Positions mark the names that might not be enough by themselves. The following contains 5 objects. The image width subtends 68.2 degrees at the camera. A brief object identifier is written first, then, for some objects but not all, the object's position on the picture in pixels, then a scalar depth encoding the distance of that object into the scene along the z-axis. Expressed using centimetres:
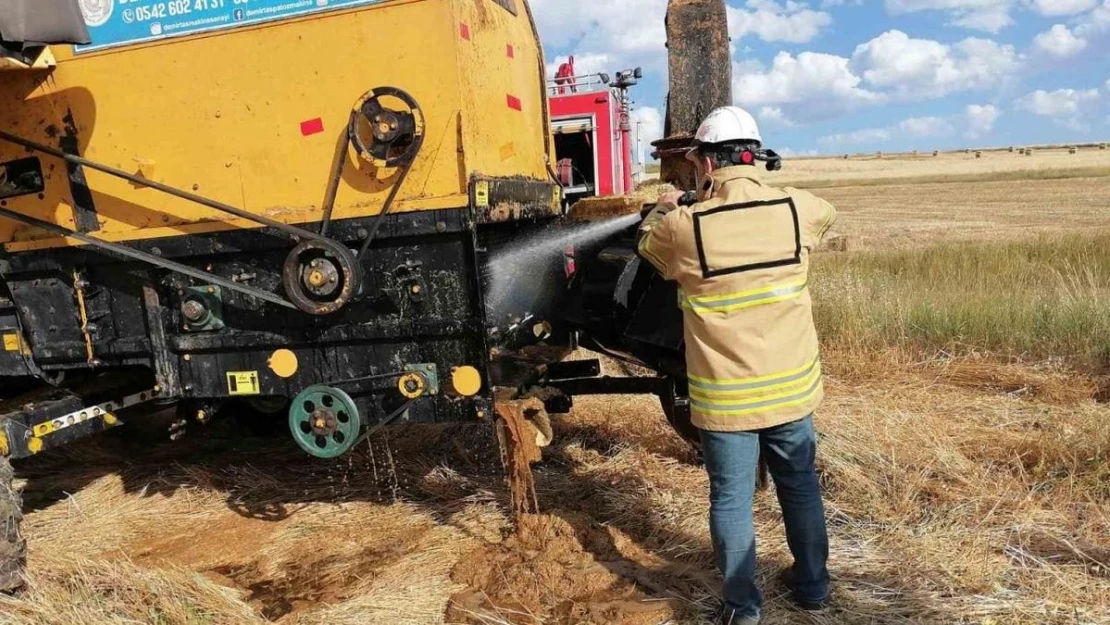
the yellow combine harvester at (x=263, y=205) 345
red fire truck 1156
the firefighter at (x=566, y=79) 1206
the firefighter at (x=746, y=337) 283
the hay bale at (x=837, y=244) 1318
